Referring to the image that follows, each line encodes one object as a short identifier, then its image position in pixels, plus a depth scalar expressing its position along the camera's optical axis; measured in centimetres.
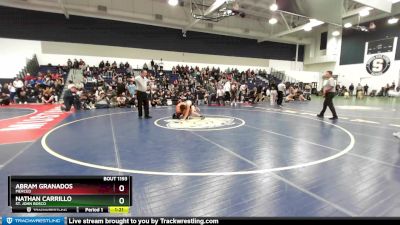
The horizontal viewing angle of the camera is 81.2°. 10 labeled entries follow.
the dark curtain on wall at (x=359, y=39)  2306
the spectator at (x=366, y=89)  2517
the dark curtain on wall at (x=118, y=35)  1853
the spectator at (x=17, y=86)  1505
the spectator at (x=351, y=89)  2591
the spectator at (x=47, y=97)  1437
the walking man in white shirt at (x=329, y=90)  844
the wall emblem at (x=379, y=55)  2311
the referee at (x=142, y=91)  839
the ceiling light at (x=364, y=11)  1765
